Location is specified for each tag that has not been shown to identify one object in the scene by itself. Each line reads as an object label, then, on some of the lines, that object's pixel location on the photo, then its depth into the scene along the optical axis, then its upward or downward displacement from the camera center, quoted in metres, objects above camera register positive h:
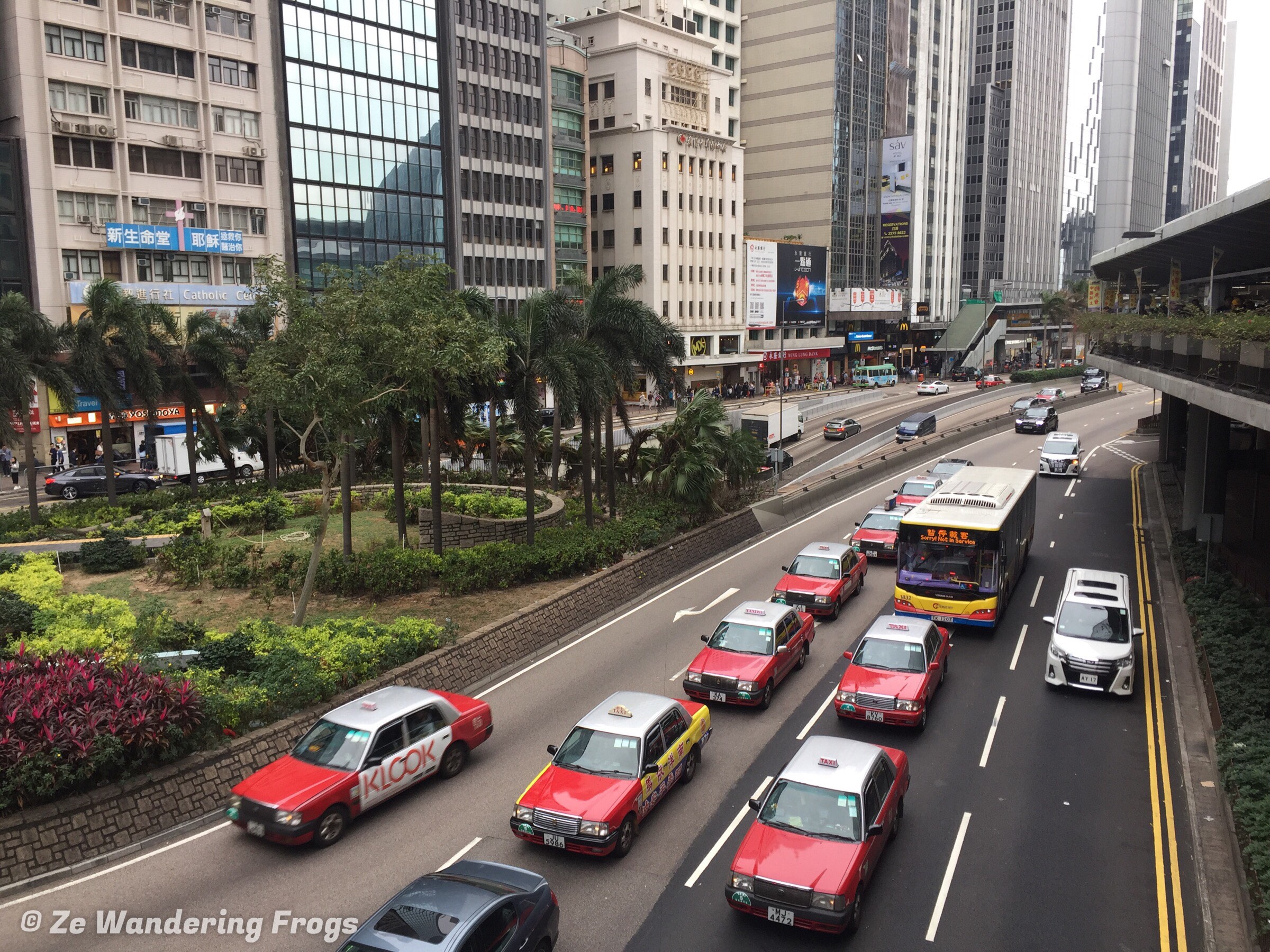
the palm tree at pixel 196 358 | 34.53 -0.29
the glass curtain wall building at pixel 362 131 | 61.97 +15.30
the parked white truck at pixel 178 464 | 47.75 -5.87
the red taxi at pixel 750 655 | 17.47 -6.04
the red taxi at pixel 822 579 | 23.23 -5.98
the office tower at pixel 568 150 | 79.62 +17.09
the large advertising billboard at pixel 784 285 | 94.19 +6.49
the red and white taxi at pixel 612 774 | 12.27 -6.02
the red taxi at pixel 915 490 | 33.16 -5.24
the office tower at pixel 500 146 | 71.50 +16.03
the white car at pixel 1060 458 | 43.50 -5.22
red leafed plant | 12.32 -5.19
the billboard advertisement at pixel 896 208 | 107.12 +16.16
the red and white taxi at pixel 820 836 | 10.57 -5.99
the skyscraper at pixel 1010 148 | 145.25 +31.70
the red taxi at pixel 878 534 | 29.08 -5.91
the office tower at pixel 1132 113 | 169.12 +43.91
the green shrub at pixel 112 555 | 25.50 -5.62
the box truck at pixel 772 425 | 50.97 -4.39
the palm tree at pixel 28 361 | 29.48 -0.32
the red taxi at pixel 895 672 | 16.38 -5.98
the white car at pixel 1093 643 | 17.94 -5.84
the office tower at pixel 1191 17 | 197.88 +69.45
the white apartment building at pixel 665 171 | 81.56 +15.93
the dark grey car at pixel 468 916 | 8.93 -5.61
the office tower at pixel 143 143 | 49.34 +11.73
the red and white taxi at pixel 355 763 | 12.70 -6.06
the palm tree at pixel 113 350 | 31.77 +0.02
